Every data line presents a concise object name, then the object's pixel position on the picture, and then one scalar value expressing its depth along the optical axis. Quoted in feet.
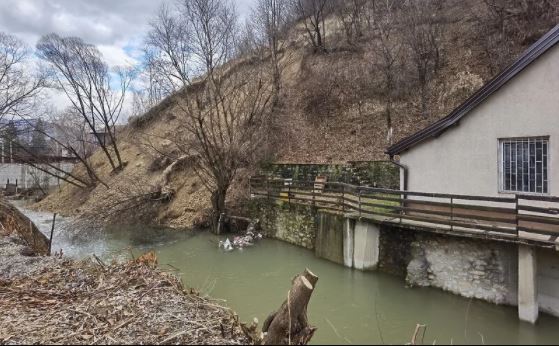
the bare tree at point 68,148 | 97.78
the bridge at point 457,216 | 25.70
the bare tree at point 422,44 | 75.72
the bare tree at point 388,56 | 72.69
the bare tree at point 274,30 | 83.35
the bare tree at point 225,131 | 60.29
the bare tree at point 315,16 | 100.86
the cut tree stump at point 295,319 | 14.59
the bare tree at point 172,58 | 65.00
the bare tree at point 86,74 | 100.12
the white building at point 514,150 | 25.73
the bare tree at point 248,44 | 74.90
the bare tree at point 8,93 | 62.18
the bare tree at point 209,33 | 65.62
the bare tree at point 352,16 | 100.48
